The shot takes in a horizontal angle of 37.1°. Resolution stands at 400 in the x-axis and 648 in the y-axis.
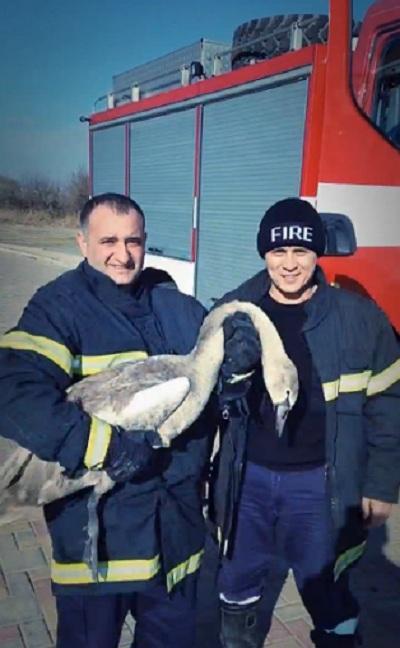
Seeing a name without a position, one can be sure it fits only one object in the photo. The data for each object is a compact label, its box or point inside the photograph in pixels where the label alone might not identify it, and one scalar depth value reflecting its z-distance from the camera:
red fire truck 4.00
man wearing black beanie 2.19
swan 1.75
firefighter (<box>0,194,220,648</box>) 1.63
